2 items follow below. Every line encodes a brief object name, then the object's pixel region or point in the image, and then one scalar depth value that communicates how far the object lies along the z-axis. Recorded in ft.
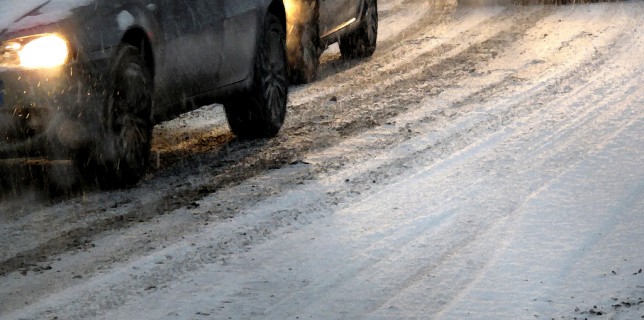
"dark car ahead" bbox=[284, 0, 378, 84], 88.63
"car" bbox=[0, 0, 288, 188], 52.13
